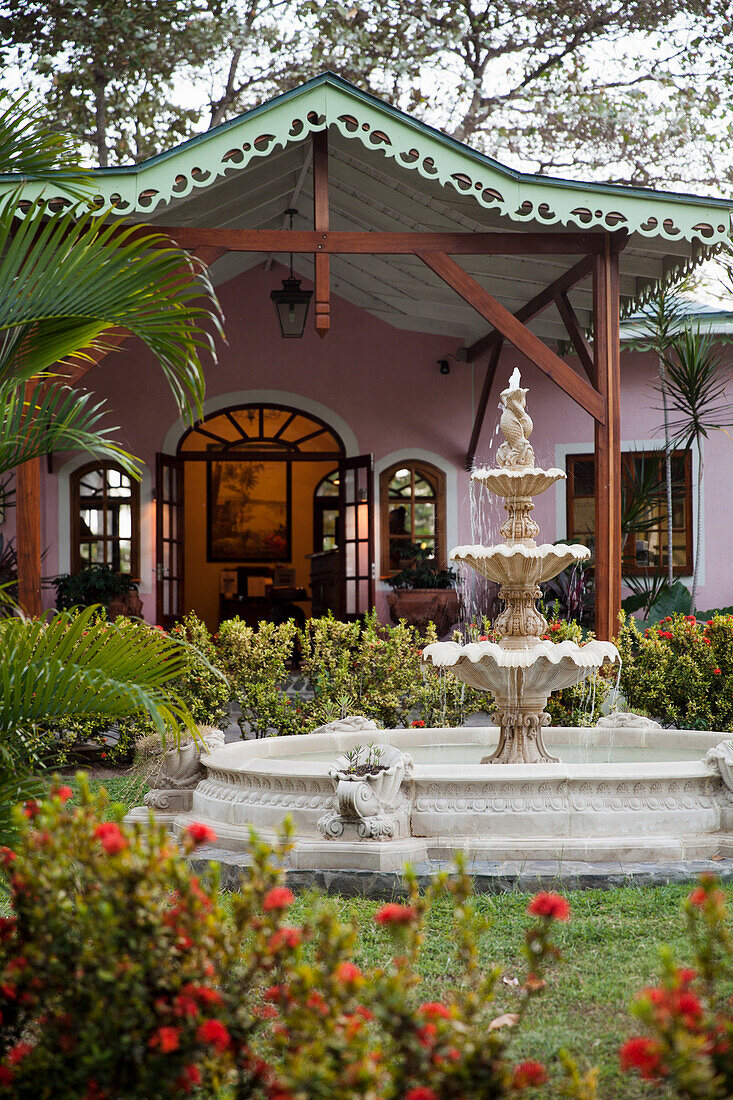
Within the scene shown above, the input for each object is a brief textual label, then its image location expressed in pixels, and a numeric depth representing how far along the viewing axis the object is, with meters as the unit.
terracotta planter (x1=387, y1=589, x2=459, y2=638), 12.26
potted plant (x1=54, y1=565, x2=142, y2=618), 11.67
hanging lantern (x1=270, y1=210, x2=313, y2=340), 10.60
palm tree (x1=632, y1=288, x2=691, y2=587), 11.07
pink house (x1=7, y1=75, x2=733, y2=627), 12.23
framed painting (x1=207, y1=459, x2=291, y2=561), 18.44
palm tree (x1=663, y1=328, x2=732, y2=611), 10.91
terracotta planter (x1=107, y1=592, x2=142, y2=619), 11.55
